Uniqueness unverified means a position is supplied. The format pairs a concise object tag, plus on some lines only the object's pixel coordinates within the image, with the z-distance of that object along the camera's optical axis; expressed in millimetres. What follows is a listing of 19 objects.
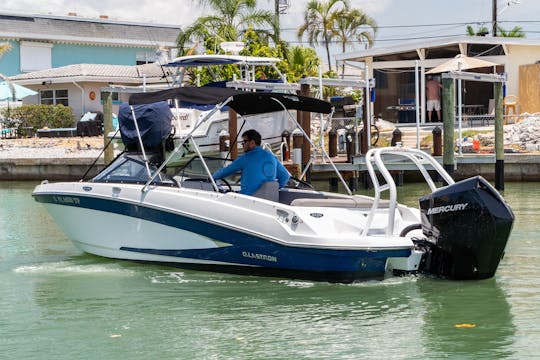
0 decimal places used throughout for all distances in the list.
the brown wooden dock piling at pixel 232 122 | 20036
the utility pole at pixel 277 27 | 38969
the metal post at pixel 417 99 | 23453
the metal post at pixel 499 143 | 22609
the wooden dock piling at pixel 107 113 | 24312
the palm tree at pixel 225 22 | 37250
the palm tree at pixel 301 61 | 41125
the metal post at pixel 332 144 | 23688
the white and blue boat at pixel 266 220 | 10555
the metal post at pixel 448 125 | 21047
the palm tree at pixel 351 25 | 49844
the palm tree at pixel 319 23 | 49281
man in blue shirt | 12000
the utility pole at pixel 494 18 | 55112
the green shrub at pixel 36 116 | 41250
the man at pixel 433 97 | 34094
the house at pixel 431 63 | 33719
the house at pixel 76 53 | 45094
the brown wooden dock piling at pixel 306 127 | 21578
